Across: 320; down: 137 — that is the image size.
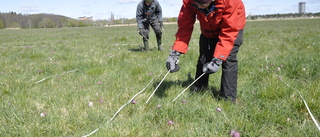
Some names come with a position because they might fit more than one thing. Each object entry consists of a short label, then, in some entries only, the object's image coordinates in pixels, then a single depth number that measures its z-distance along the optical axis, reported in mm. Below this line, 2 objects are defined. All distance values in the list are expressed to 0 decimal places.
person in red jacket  2719
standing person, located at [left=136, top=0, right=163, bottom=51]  8422
